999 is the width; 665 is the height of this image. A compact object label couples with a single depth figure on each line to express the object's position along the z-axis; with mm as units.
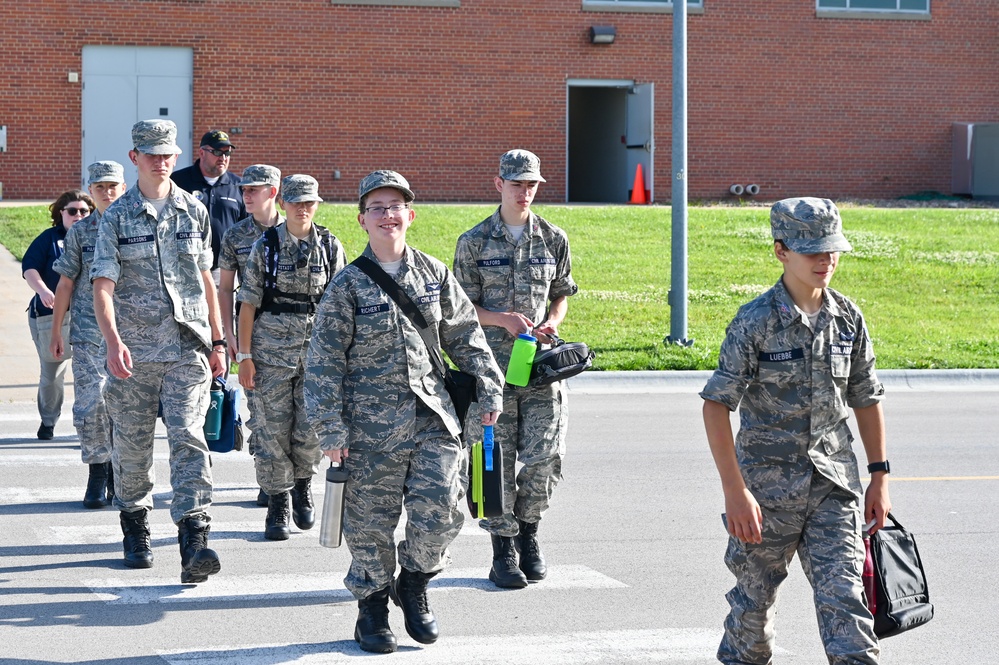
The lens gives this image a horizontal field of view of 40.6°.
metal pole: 15844
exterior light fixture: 29641
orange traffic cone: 30281
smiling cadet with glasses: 5812
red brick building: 27781
